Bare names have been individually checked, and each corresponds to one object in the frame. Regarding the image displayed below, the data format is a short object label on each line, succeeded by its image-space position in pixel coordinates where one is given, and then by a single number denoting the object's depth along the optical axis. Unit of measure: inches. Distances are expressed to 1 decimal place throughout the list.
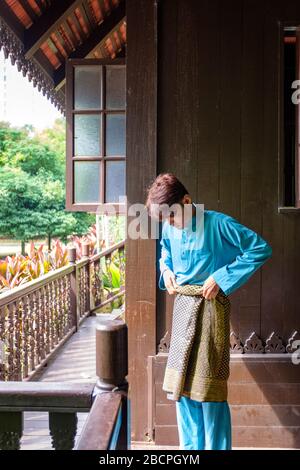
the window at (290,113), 127.3
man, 95.3
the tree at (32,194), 1004.6
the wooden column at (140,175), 126.5
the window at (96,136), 154.9
